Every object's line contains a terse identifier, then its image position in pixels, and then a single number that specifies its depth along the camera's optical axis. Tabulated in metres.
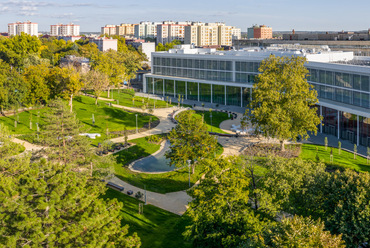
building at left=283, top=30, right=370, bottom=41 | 101.64
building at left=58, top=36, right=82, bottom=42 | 176.11
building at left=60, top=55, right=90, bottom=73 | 88.45
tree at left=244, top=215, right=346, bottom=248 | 14.34
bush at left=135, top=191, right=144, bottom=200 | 30.68
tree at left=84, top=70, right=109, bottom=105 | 62.94
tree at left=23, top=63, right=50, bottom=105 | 56.62
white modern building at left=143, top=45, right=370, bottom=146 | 44.38
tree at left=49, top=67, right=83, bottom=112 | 56.91
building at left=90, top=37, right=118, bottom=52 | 122.94
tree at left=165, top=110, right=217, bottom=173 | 34.09
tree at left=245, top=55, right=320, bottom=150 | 38.53
